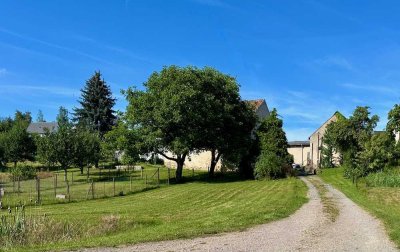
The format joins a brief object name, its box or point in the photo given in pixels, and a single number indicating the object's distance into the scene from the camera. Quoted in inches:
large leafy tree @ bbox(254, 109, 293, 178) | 1649.9
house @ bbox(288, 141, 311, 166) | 3115.2
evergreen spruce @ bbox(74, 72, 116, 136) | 2903.5
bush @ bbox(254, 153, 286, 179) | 1646.2
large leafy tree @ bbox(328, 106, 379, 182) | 1497.3
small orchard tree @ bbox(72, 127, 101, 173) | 1958.7
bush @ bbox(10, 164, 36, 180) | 1862.1
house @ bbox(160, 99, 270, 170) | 2439.7
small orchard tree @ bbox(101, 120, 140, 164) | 1616.6
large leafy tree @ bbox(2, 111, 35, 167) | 2706.7
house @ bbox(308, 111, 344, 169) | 2573.8
